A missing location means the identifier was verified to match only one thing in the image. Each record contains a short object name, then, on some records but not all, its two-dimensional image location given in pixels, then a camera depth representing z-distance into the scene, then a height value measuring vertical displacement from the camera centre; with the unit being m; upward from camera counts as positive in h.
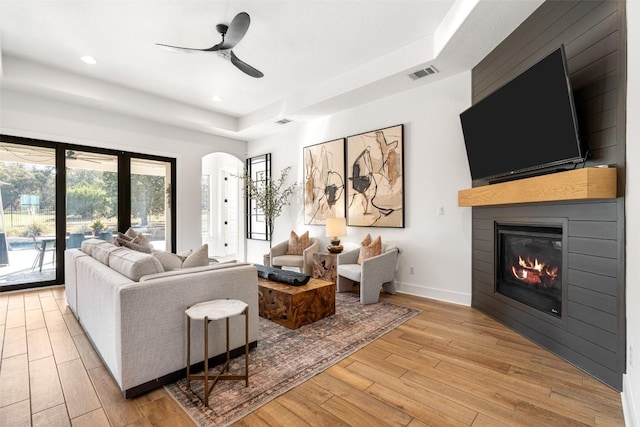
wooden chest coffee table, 2.92 -0.92
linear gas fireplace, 2.52 -0.51
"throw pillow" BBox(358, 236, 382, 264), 4.12 -0.52
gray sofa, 1.81 -0.66
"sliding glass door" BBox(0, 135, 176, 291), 4.33 +0.20
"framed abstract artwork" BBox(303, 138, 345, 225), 5.04 +0.56
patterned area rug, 1.76 -1.14
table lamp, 4.64 -0.26
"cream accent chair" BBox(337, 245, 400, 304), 3.68 -0.79
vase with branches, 6.02 +0.35
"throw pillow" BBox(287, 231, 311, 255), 5.34 -0.55
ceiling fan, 2.61 +1.68
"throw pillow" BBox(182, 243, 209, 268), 2.37 -0.37
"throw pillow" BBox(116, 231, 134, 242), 3.08 -0.25
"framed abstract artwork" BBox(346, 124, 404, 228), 4.26 +0.52
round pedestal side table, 1.77 -0.63
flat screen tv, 2.16 +0.75
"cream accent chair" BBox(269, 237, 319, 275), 4.92 -0.79
